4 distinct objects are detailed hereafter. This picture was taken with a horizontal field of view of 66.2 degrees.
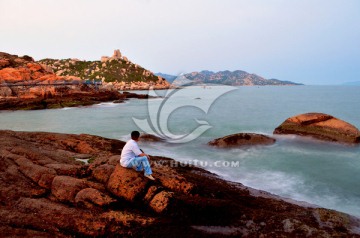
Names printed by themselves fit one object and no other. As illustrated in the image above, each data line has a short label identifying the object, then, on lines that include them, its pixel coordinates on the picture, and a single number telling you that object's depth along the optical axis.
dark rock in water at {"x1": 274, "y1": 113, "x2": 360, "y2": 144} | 25.58
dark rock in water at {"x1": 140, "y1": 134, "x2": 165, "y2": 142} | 25.85
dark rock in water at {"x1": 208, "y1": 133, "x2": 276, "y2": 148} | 24.22
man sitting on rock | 9.74
